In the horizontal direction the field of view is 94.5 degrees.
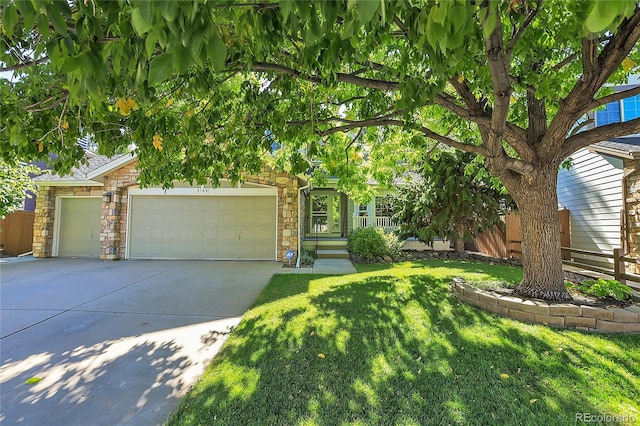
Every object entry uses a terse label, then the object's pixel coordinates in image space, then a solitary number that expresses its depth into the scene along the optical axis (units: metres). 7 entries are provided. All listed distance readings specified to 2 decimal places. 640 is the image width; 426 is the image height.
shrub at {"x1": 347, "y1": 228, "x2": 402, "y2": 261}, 10.63
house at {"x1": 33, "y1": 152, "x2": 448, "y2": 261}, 10.89
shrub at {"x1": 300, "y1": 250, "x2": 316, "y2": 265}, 9.98
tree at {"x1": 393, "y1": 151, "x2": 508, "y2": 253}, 9.87
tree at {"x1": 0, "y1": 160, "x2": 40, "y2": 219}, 8.64
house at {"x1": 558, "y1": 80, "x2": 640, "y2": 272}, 7.31
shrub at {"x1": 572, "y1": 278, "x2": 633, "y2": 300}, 4.16
